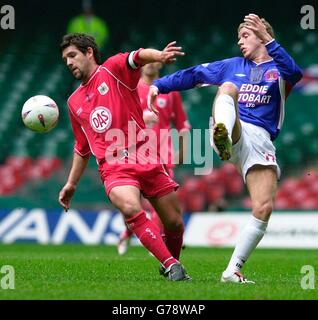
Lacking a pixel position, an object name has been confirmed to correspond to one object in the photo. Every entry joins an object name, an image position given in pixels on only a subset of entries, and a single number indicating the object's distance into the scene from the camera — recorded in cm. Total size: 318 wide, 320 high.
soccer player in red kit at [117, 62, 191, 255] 2395
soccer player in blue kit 1438
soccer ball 1605
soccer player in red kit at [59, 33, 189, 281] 1519
